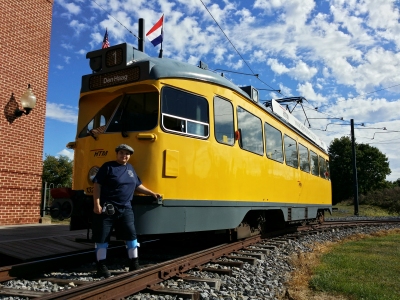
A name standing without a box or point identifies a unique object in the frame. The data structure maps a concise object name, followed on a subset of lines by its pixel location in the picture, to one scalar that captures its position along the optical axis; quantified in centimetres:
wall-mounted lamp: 1002
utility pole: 2567
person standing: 488
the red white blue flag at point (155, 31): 893
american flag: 1132
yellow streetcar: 532
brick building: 978
